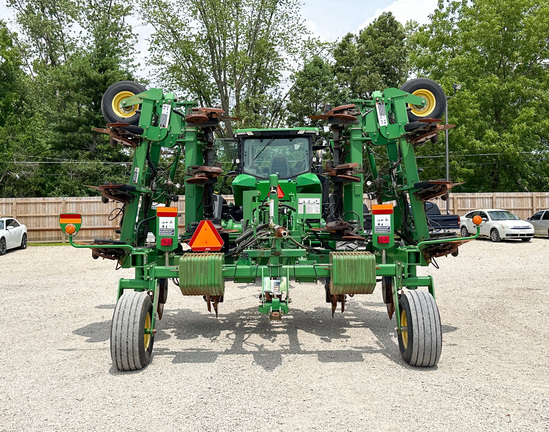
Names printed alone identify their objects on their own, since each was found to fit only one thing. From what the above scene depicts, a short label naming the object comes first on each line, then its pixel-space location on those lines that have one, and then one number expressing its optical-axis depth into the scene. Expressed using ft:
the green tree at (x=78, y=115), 106.01
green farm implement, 18.48
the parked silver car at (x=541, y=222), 84.27
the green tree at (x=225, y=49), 107.65
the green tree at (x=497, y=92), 110.32
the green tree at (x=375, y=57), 138.72
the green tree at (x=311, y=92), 118.93
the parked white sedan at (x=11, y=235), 69.71
